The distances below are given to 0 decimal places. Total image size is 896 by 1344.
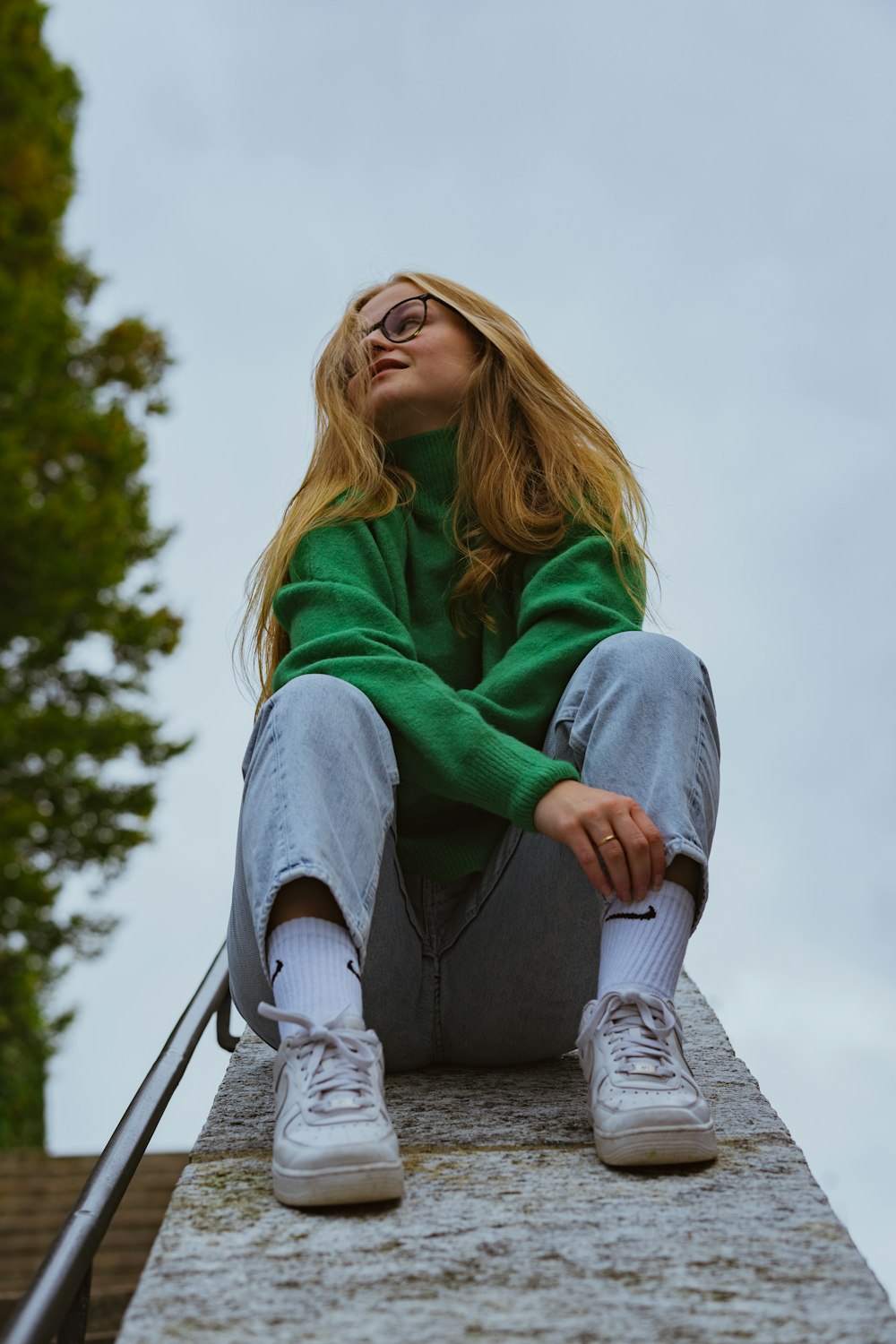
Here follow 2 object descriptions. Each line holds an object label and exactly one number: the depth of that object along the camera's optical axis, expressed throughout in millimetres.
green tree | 6719
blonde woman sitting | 1143
